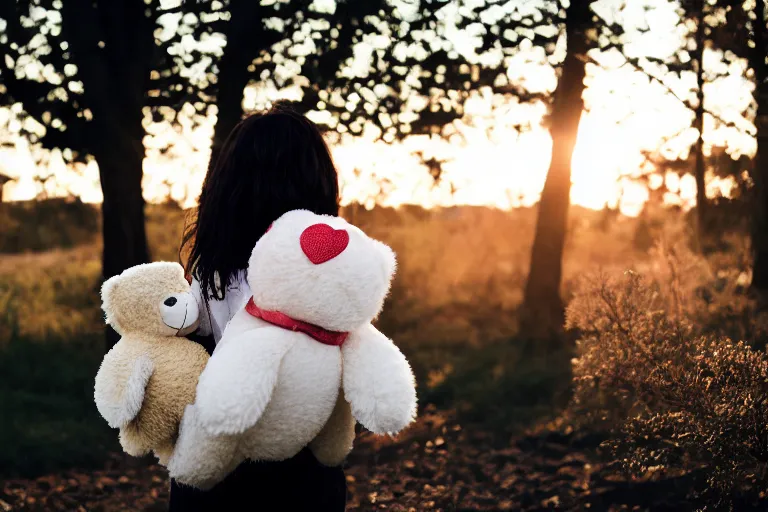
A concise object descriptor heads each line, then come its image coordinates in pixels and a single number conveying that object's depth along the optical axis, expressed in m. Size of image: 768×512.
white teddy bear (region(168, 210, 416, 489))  1.82
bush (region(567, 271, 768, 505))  3.63
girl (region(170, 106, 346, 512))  1.94
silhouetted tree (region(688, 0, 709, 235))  7.41
